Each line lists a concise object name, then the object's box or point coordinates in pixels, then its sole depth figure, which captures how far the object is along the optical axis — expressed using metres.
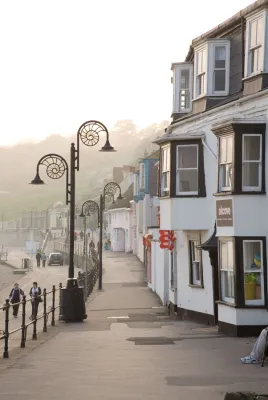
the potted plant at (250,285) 21.67
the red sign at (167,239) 29.95
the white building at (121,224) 92.24
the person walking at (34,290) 33.72
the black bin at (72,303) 25.34
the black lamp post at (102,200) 46.47
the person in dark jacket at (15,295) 34.53
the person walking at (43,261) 96.42
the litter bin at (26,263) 94.30
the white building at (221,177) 21.67
